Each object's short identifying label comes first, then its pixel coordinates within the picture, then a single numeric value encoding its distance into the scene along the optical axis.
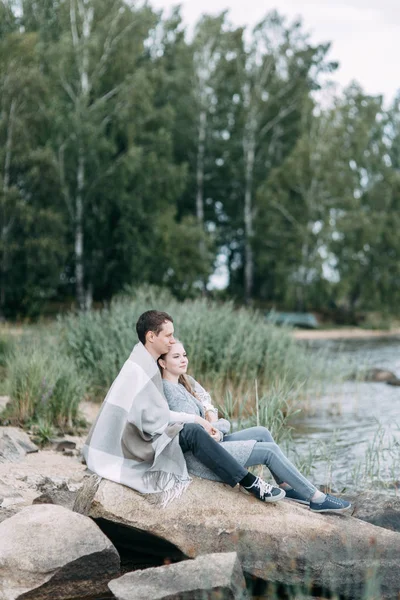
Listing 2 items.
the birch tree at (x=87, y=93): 25.30
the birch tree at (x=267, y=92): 32.69
